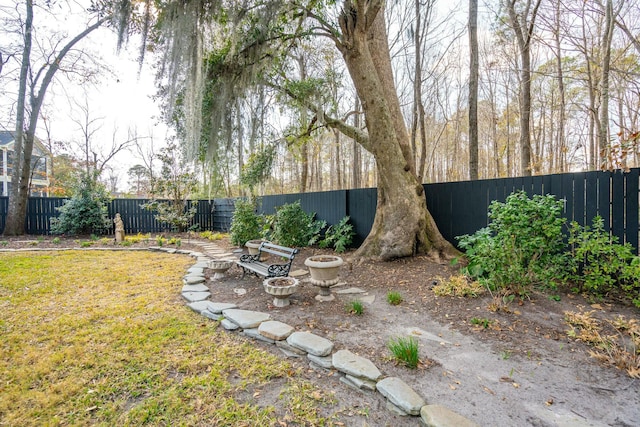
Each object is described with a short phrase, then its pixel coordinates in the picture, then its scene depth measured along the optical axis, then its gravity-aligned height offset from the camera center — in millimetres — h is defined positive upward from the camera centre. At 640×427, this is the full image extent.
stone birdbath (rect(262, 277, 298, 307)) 2768 -782
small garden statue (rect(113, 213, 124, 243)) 7008 -466
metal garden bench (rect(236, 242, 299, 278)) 3275 -708
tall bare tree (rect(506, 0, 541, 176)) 5547 +3427
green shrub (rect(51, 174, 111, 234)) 7605 +90
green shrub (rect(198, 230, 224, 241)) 7943 -697
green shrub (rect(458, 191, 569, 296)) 2682 -407
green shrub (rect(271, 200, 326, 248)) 5395 -303
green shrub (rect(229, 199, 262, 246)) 5703 -233
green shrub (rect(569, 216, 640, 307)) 2545 -564
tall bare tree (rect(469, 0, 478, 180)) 5121 +2228
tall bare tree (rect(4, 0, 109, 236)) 7426 +2887
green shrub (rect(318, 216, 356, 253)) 5242 -523
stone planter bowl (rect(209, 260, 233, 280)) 3947 -789
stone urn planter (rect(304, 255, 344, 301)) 2990 -710
